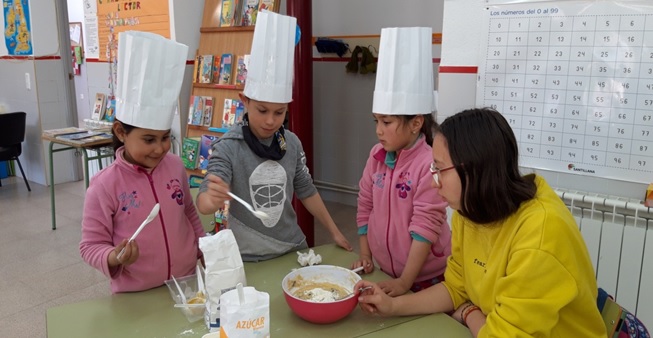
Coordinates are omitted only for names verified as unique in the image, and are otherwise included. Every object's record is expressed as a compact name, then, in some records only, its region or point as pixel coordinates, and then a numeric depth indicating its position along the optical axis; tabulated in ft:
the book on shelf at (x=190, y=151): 12.55
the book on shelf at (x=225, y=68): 12.34
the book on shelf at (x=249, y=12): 11.88
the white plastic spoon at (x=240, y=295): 3.19
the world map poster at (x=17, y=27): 17.10
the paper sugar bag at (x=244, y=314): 3.16
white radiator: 5.86
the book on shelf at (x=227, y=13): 12.37
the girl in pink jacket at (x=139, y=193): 4.50
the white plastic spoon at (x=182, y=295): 4.23
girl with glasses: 3.33
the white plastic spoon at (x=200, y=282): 4.39
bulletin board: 13.43
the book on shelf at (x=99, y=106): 16.49
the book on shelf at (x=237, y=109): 11.87
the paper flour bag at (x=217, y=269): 3.79
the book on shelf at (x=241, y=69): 11.94
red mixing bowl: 3.91
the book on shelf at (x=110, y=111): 16.14
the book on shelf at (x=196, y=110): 12.91
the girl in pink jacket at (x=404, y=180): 4.94
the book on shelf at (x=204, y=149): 12.30
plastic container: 4.03
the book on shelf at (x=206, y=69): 12.76
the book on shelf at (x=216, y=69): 12.60
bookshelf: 12.12
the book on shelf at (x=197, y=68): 13.06
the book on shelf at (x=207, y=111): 12.70
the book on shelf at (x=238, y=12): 12.20
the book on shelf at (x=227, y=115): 12.12
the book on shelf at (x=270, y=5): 11.37
